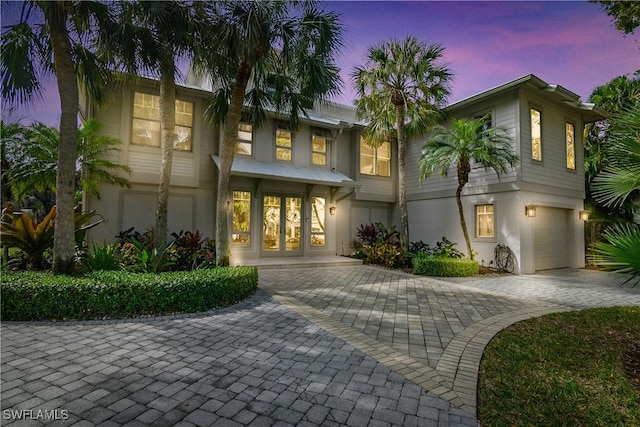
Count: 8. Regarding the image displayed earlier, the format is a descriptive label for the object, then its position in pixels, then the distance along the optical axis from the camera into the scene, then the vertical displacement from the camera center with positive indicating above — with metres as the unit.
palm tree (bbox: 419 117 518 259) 9.81 +2.57
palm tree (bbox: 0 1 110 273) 5.16 +2.74
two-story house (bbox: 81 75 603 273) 9.95 +1.66
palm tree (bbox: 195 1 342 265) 5.79 +3.62
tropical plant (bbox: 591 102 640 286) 2.97 +0.55
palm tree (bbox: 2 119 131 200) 8.76 +1.95
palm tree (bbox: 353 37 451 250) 10.66 +5.08
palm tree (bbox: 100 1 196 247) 5.56 +3.52
